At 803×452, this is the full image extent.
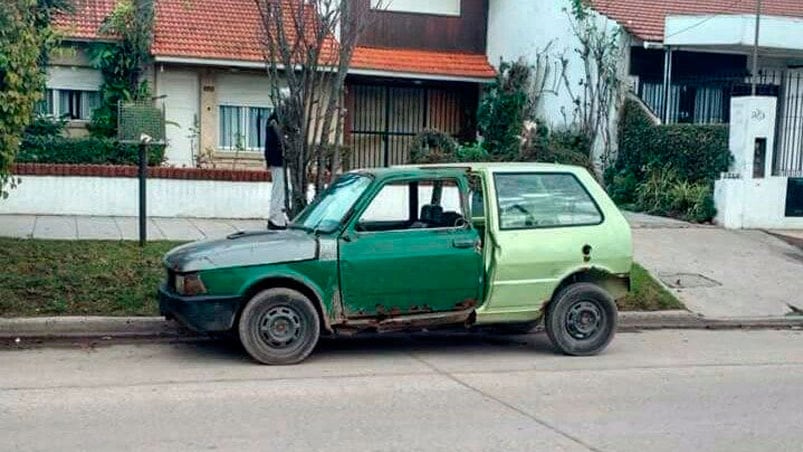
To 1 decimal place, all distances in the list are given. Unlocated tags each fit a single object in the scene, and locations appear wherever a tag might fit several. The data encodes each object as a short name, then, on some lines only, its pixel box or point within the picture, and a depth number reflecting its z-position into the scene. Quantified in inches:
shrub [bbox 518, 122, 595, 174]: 694.5
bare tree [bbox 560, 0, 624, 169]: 778.2
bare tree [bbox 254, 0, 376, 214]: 416.5
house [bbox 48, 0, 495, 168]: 779.4
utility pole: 679.7
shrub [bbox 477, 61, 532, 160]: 863.1
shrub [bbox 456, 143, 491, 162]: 709.3
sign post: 465.1
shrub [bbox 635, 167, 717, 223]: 651.5
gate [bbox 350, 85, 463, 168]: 890.1
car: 321.4
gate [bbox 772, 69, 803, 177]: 706.2
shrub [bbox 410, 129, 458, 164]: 700.7
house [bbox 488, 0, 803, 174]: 732.0
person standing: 518.0
